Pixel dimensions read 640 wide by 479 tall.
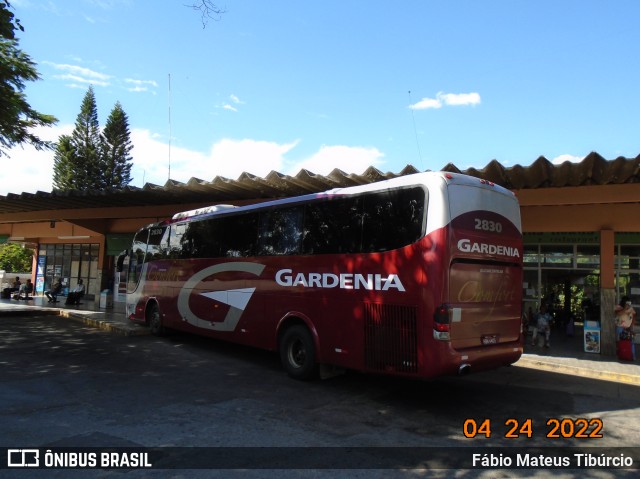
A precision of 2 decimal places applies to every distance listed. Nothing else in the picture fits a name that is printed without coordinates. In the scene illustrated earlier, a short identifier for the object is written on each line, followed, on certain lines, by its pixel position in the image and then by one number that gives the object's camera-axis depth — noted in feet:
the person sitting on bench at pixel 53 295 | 71.15
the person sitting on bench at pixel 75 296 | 69.10
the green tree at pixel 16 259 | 166.61
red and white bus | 20.36
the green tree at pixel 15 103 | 39.63
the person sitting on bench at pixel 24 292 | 77.60
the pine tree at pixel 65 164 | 159.94
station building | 33.50
